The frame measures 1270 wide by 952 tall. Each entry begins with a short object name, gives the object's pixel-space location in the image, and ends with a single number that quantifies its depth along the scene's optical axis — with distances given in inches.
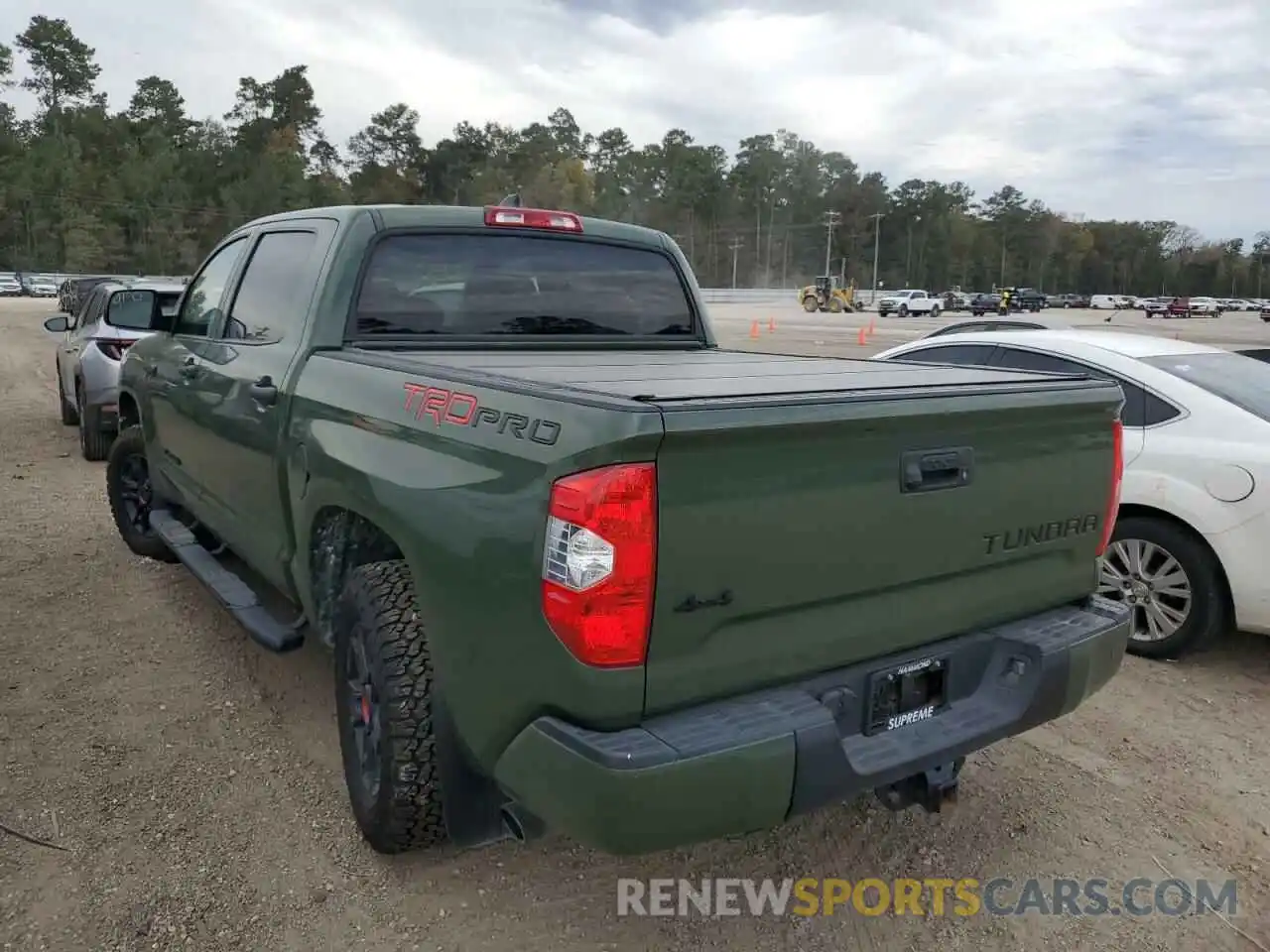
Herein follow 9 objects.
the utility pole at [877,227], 4729.3
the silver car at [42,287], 2458.4
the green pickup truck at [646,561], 83.0
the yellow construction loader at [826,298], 2568.9
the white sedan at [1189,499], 178.5
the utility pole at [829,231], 4675.9
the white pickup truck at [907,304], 2469.2
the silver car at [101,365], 355.3
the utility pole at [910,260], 5093.5
